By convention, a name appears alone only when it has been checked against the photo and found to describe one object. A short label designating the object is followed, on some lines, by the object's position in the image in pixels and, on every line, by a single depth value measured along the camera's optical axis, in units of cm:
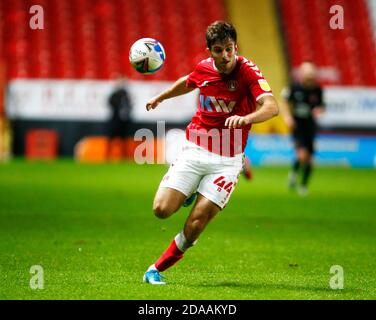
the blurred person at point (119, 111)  4678
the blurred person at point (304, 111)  3375
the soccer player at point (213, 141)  1489
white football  1582
